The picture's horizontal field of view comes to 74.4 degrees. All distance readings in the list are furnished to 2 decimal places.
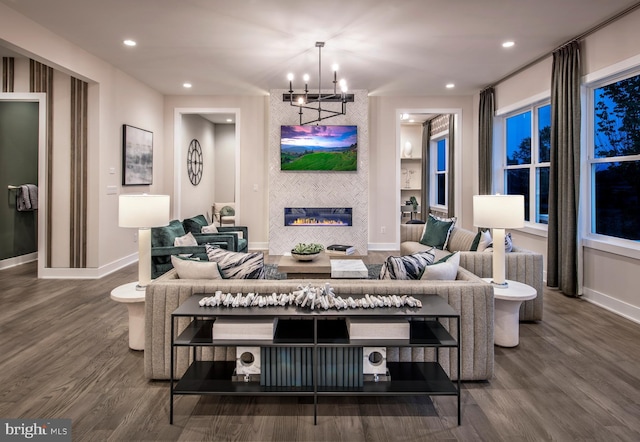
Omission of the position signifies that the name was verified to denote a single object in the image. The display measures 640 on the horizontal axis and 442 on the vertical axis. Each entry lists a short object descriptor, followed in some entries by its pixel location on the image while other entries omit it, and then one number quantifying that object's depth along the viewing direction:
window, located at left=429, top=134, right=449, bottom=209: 9.19
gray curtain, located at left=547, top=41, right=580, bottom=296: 4.46
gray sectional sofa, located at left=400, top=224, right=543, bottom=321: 3.61
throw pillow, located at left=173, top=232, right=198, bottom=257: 4.35
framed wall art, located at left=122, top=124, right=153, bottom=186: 5.98
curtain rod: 3.76
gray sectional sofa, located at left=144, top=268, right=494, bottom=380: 2.45
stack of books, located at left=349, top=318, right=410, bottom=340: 2.10
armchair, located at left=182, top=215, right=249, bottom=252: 5.16
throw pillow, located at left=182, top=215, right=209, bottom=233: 5.43
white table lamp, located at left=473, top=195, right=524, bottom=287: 3.10
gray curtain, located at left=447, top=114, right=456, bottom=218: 7.96
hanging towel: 6.12
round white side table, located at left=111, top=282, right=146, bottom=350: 2.84
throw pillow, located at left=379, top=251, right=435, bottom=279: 2.65
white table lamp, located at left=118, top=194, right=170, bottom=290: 2.92
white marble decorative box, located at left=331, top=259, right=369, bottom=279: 4.16
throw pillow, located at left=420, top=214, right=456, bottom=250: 5.34
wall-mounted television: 7.10
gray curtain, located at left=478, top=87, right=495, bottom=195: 6.69
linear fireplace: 7.21
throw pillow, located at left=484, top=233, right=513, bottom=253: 3.80
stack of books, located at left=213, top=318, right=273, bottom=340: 2.09
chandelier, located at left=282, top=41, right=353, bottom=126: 4.68
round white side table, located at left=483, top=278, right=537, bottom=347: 3.03
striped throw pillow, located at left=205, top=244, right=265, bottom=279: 2.68
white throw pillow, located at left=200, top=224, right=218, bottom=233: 5.51
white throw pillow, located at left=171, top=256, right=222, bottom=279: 2.61
